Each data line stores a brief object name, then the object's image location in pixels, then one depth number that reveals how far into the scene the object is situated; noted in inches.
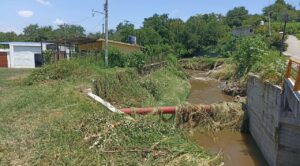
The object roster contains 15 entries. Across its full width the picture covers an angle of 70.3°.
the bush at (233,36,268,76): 666.0
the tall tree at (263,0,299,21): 1906.5
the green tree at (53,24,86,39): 2450.4
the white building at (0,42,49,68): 1025.9
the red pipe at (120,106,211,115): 339.9
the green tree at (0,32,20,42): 2034.9
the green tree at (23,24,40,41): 2094.4
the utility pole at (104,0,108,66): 591.0
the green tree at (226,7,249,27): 2254.6
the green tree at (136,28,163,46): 1451.7
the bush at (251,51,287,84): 302.3
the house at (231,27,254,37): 1497.5
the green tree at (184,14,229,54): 1491.0
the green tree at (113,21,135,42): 1540.7
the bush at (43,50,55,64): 810.5
